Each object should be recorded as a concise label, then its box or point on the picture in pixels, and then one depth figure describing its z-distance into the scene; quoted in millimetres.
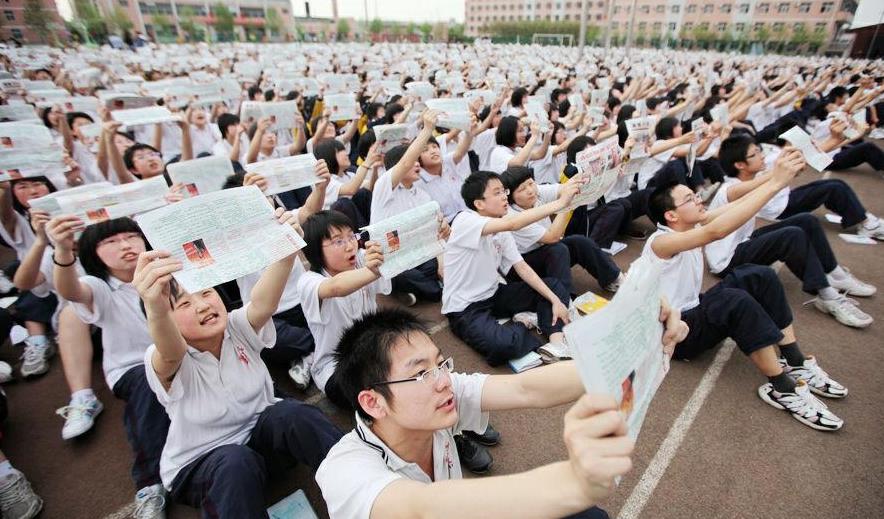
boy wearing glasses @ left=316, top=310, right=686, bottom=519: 833
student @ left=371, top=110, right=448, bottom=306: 4039
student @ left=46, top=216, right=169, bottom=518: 2174
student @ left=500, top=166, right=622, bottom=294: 3703
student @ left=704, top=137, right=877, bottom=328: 3643
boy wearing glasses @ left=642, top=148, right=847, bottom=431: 2533
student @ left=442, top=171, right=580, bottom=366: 3170
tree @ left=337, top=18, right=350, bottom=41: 55991
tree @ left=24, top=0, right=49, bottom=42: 27428
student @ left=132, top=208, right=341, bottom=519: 1740
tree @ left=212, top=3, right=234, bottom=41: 44809
